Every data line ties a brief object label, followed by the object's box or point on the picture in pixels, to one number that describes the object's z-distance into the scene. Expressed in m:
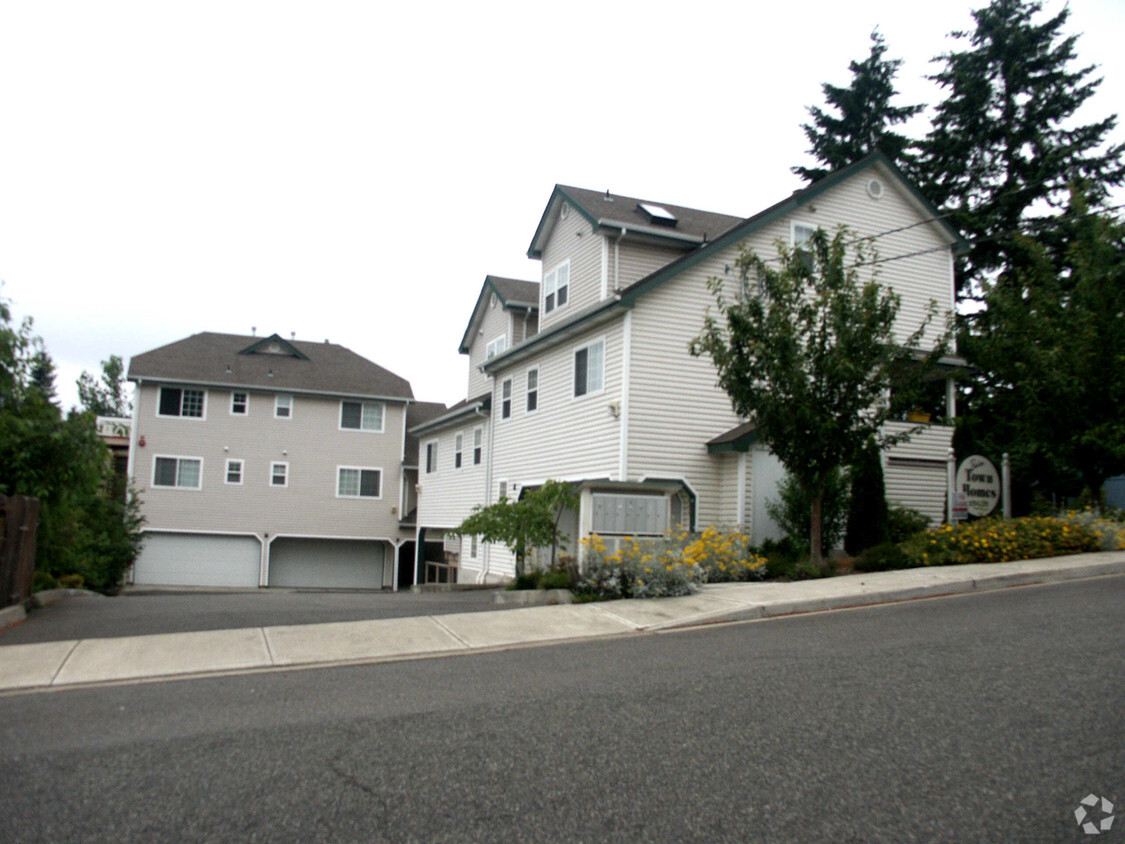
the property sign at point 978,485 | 18.38
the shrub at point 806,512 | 18.39
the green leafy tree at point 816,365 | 15.27
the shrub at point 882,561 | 15.78
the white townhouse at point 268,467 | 35.66
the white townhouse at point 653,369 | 19.09
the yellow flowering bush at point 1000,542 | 15.67
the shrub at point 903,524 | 19.59
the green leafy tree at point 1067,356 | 17.64
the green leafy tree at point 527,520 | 17.64
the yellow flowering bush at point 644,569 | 13.18
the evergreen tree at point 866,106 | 34.34
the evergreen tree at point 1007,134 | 29.86
